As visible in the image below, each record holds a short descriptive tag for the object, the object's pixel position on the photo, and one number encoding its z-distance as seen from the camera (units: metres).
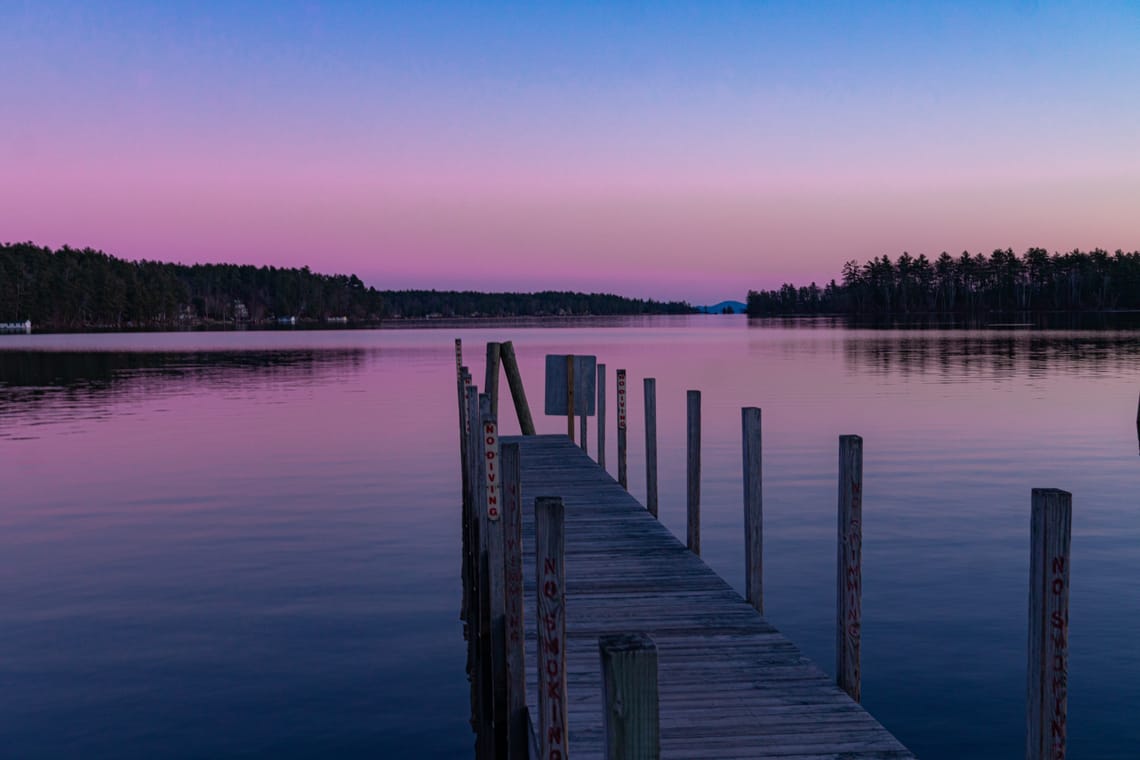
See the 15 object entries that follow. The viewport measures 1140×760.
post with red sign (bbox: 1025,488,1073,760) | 5.17
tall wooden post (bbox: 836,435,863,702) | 7.63
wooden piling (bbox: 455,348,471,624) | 16.18
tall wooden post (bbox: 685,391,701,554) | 12.97
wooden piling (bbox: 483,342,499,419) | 23.58
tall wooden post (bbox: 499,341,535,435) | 24.84
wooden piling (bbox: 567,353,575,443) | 20.78
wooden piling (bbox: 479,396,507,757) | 9.02
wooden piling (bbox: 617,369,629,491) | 17.04
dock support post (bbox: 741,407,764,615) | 9.95
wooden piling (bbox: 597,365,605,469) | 19.27
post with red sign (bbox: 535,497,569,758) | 5.66
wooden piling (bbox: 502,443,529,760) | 7.61
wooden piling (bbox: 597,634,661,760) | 3.58
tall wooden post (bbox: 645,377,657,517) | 15.34
